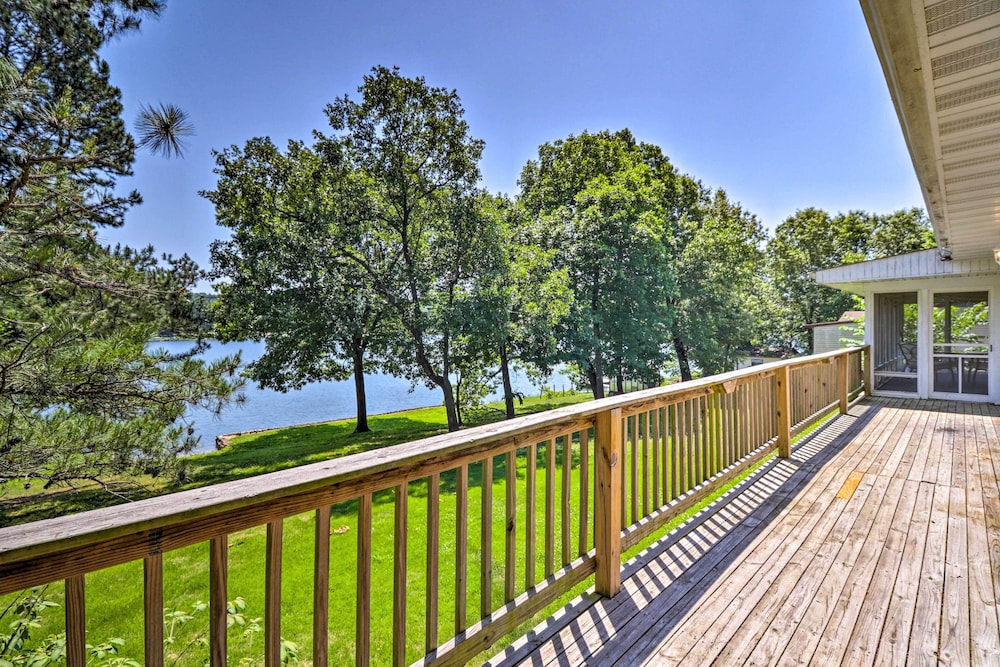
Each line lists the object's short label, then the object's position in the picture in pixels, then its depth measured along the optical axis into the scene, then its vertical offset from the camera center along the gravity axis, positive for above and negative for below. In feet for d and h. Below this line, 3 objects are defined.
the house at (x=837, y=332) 41.39 -1.29
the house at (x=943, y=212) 5.99 +3.09
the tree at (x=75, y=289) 10.83 +1.34
